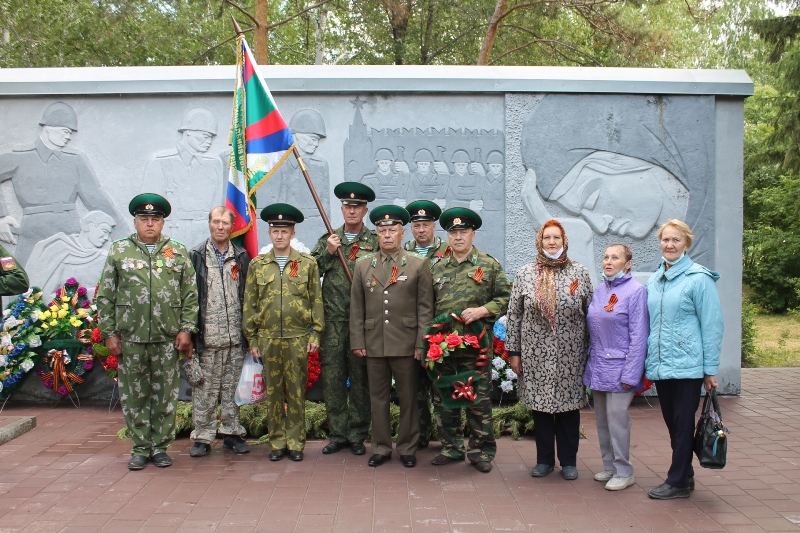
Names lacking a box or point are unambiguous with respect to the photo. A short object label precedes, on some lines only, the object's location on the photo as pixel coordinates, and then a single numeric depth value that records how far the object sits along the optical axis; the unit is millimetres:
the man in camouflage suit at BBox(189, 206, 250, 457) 5301
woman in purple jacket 4469
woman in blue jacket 4270
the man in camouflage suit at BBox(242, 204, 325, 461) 5203
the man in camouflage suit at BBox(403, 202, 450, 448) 5329
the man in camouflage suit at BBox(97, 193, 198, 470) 5023
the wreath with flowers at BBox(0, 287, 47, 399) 6656
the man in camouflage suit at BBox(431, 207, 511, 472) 4957
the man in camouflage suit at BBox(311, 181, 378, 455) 5438
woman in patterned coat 4668
